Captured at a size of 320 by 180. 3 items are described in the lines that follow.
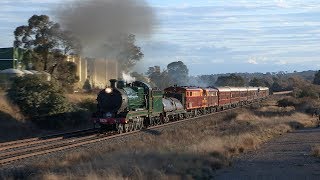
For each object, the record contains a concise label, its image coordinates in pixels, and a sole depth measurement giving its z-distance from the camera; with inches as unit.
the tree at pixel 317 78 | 6667.3
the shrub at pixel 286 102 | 3206.2
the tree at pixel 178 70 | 6052.7
